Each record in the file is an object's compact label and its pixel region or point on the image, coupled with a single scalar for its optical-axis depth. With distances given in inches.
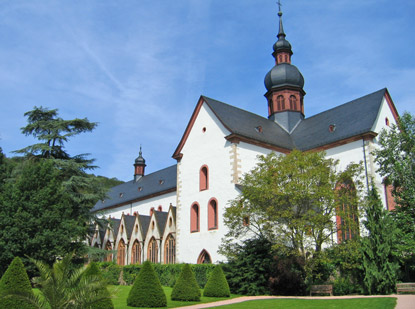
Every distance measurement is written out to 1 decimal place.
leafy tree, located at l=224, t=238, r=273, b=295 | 893.8
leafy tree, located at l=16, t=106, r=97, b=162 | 1311.5
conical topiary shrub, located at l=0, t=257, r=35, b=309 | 565.9
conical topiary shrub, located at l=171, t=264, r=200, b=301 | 776.9
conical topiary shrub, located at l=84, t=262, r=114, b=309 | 431.4
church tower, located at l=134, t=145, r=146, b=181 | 2465.6
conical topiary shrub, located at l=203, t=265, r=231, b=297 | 850.8
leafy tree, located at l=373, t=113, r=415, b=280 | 895.7
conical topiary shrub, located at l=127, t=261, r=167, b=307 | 681.6
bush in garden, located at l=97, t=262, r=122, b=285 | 1344.5
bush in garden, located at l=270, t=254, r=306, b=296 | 854.5
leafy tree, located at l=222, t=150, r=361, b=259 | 840.9
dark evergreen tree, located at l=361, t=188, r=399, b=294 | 791.1
